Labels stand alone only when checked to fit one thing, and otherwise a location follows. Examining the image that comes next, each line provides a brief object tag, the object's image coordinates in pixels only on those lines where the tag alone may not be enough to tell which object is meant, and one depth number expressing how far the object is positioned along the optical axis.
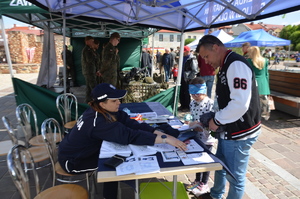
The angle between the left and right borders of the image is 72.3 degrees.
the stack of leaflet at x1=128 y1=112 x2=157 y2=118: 2.76
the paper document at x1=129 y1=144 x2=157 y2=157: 1.69
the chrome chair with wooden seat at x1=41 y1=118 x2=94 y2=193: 2.13
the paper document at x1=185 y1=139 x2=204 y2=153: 1.76
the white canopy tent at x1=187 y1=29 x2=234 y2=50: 10.51
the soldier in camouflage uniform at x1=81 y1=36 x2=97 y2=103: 4.82
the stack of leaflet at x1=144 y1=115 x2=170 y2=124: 2.49
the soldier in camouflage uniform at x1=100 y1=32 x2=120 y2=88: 4.65
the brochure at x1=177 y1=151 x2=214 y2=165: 1.59
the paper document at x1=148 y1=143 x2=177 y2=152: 1.79
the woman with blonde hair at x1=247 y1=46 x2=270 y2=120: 4.12
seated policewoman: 1.80
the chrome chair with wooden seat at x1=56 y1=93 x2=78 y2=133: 3.57
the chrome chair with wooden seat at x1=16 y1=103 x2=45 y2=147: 2.79
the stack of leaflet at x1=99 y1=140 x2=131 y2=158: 1.68
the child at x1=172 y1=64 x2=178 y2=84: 9.95
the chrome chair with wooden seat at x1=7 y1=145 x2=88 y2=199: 1.50
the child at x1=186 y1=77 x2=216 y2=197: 2.33
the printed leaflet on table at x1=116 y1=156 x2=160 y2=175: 1.44
